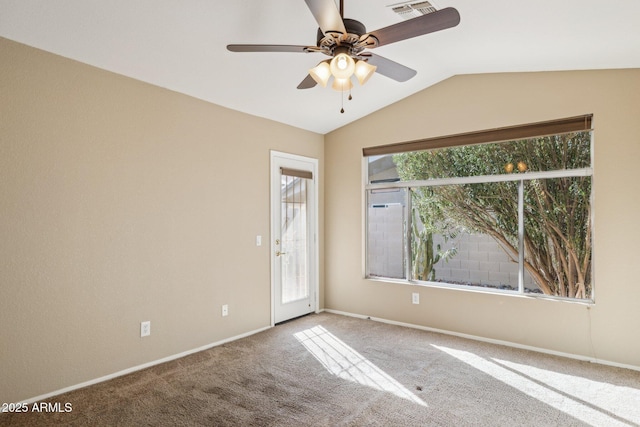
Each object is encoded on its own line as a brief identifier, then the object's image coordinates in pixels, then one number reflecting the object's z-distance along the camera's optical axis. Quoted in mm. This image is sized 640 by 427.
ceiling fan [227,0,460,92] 1748
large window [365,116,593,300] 3479
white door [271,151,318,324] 4438
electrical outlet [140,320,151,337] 3154
